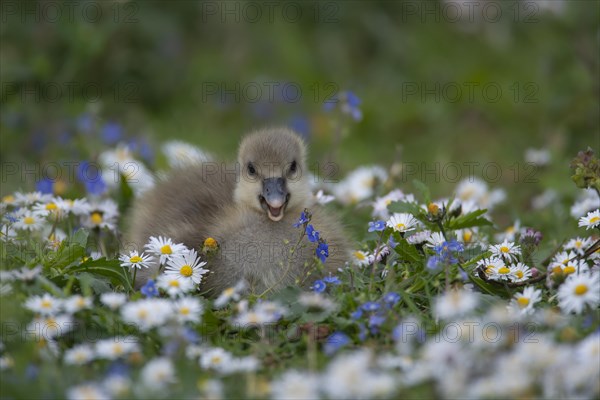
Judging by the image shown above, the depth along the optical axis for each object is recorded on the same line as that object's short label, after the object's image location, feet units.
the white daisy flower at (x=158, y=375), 15.40
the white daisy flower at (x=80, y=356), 17.25
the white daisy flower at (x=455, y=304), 15.51
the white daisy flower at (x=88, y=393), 15.34
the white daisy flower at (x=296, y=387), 14.89
